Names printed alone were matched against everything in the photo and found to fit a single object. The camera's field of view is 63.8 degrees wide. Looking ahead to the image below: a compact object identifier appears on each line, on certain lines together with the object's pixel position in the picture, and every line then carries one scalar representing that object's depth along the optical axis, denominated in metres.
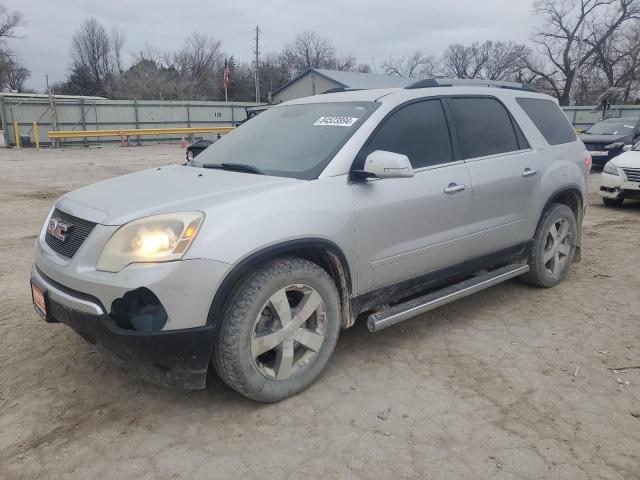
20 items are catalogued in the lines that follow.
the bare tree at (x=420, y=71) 63.84
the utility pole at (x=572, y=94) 42.47
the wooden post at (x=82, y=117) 25.64
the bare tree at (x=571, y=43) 45.62
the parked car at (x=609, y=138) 14.42
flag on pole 48.07
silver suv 2.54
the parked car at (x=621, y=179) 9.09
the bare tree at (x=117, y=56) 75.88
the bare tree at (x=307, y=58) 69.06
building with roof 36.62
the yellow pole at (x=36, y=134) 22.89
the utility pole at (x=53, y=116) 23.93
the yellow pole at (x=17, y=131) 22.75
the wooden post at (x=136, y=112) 27.50
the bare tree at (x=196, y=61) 69.06
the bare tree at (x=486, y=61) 60.00
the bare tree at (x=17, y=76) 67.44
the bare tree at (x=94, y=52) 75.88
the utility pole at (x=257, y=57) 51.62
